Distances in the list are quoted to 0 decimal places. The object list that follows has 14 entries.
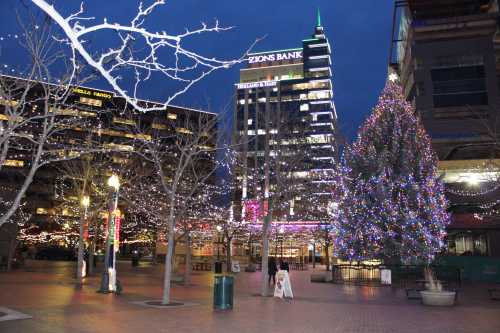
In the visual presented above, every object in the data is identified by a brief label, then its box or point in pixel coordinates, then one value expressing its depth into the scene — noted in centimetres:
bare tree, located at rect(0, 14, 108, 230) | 945
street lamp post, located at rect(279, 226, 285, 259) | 4179
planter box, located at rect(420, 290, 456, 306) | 1697
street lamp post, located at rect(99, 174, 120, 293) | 1952
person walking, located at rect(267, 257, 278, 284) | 2712
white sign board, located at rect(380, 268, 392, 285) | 2677
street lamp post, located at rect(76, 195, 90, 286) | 2389
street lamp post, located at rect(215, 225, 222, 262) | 3453
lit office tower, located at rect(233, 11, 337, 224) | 13788
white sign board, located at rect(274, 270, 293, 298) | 1861
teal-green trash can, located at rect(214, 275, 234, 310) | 1500
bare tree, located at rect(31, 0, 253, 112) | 430
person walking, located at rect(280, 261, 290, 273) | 2469
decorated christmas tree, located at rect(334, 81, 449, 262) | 2731
